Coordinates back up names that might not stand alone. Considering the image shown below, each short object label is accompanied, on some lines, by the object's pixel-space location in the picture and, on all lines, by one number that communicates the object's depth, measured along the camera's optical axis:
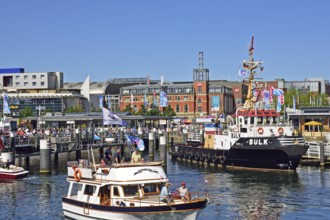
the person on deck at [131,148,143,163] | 37.03
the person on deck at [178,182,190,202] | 33.06
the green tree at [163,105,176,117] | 165.10
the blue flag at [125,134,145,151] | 42.97
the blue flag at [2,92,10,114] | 83.96
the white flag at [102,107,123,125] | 48.69
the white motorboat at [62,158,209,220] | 31.95
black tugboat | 62.31
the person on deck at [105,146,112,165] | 40.19
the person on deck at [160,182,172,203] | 32.26
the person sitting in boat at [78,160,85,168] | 38.63
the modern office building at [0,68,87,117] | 176.12
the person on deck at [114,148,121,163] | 38.61
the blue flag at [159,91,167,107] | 122.88
